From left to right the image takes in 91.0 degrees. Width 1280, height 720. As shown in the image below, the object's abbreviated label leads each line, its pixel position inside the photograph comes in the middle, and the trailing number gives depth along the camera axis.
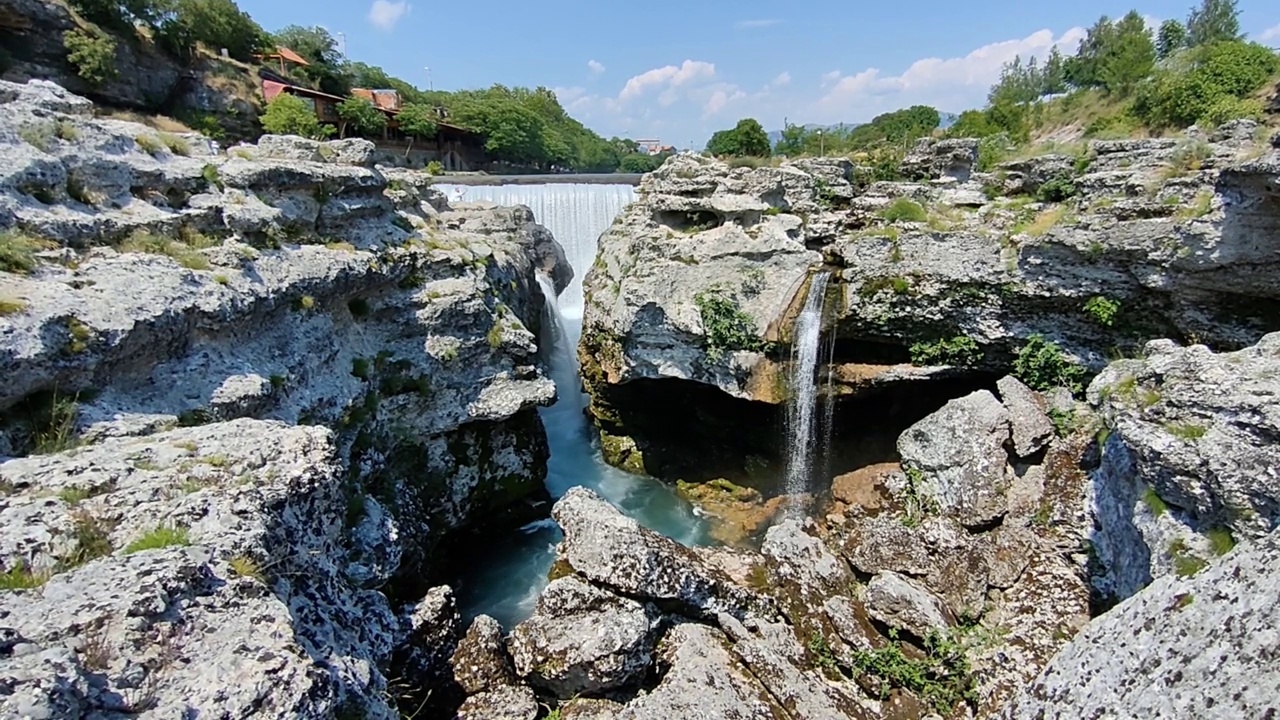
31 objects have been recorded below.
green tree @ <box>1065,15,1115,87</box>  51.72
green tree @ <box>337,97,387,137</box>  43.22
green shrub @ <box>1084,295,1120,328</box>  13.42
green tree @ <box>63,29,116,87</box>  32.19
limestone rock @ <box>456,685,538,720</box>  9.39
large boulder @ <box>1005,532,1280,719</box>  4.04
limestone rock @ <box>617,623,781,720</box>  8.66
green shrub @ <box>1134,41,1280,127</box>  26.58
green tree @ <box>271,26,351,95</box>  51.25
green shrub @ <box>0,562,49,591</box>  4.62
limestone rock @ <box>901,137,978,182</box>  22.66
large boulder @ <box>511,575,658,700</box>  9.67
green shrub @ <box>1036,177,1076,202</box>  16.19
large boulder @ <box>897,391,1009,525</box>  12.80
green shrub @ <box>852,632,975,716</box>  9.70
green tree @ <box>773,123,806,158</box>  52.09
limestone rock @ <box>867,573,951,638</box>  10.55
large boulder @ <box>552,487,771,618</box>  10.46
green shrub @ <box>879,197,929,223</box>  16.98
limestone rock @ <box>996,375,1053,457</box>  13.19
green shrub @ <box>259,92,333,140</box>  36.59
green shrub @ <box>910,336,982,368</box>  15.32
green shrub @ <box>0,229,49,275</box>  7.46
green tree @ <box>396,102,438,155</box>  46.03
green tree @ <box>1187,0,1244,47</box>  47.28
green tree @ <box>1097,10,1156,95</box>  38.86
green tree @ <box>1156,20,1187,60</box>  49.41
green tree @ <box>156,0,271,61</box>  39.03
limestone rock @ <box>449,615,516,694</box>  9.91
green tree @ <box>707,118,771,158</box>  41.09
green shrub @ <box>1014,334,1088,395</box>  14.35
